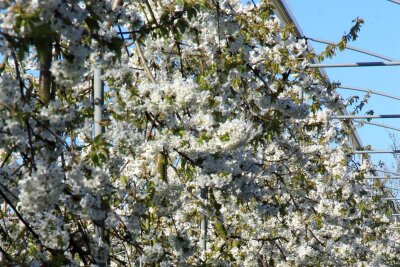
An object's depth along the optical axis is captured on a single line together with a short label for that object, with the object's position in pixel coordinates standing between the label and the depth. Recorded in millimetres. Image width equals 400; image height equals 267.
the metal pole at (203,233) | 14679
